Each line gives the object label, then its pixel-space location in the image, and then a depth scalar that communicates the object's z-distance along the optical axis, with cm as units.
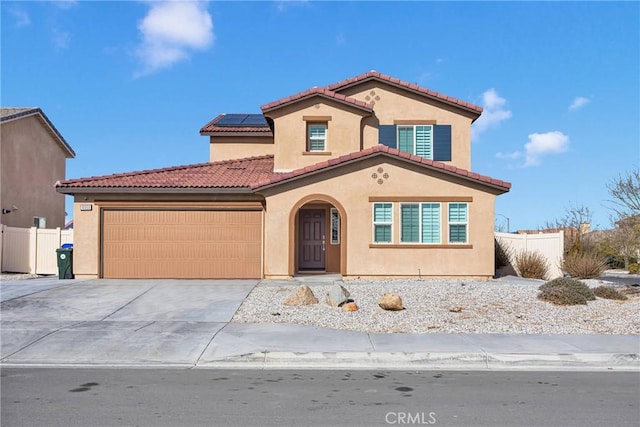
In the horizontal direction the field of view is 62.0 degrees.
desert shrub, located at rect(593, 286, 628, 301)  1430
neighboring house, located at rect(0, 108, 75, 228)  2439
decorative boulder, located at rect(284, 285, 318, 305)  1298
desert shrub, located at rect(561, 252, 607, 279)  1916
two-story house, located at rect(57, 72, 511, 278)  1739
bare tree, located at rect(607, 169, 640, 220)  1648
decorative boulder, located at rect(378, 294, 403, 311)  1245
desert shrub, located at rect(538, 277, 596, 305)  1329
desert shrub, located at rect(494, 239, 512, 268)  2067
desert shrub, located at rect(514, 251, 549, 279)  1941
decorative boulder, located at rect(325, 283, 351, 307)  1288
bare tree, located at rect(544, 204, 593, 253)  2253
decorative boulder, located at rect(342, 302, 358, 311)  1251
